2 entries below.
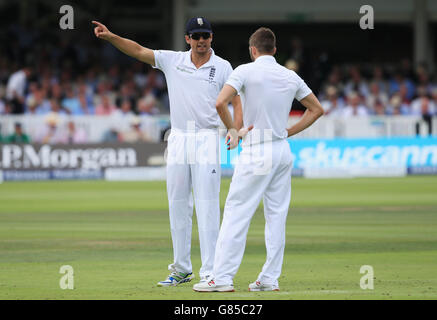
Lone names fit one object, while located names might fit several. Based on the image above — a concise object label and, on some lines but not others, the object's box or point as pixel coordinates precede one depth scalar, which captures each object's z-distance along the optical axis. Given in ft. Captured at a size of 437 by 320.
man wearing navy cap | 61.21
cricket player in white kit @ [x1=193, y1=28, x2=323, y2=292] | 57.72
